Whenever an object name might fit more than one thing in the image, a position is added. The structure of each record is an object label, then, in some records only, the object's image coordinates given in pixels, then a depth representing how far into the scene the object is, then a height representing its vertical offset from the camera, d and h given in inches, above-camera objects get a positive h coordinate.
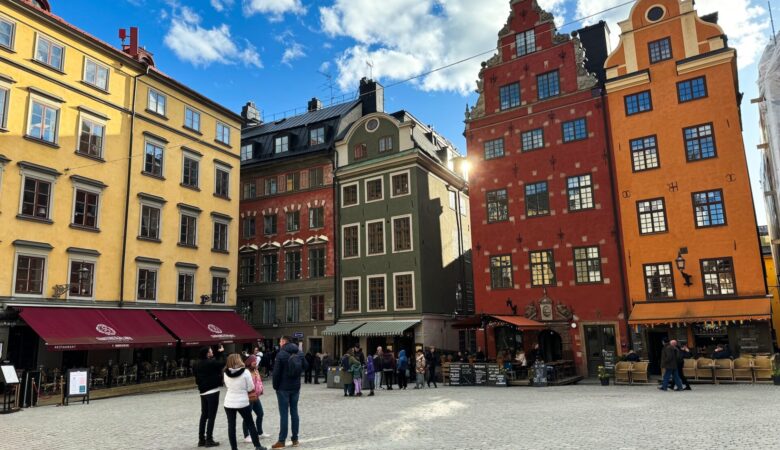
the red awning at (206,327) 1116.5 +16.6
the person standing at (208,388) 403.5 -37.6
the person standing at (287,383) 399.9 -35.5
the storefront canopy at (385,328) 1219.9 +3.8
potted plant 879.1 -80.0
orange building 942.4 +233.3
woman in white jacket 366.9 -38.2
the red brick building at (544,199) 1057.5 +244.8
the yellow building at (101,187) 927.0 +282.1
